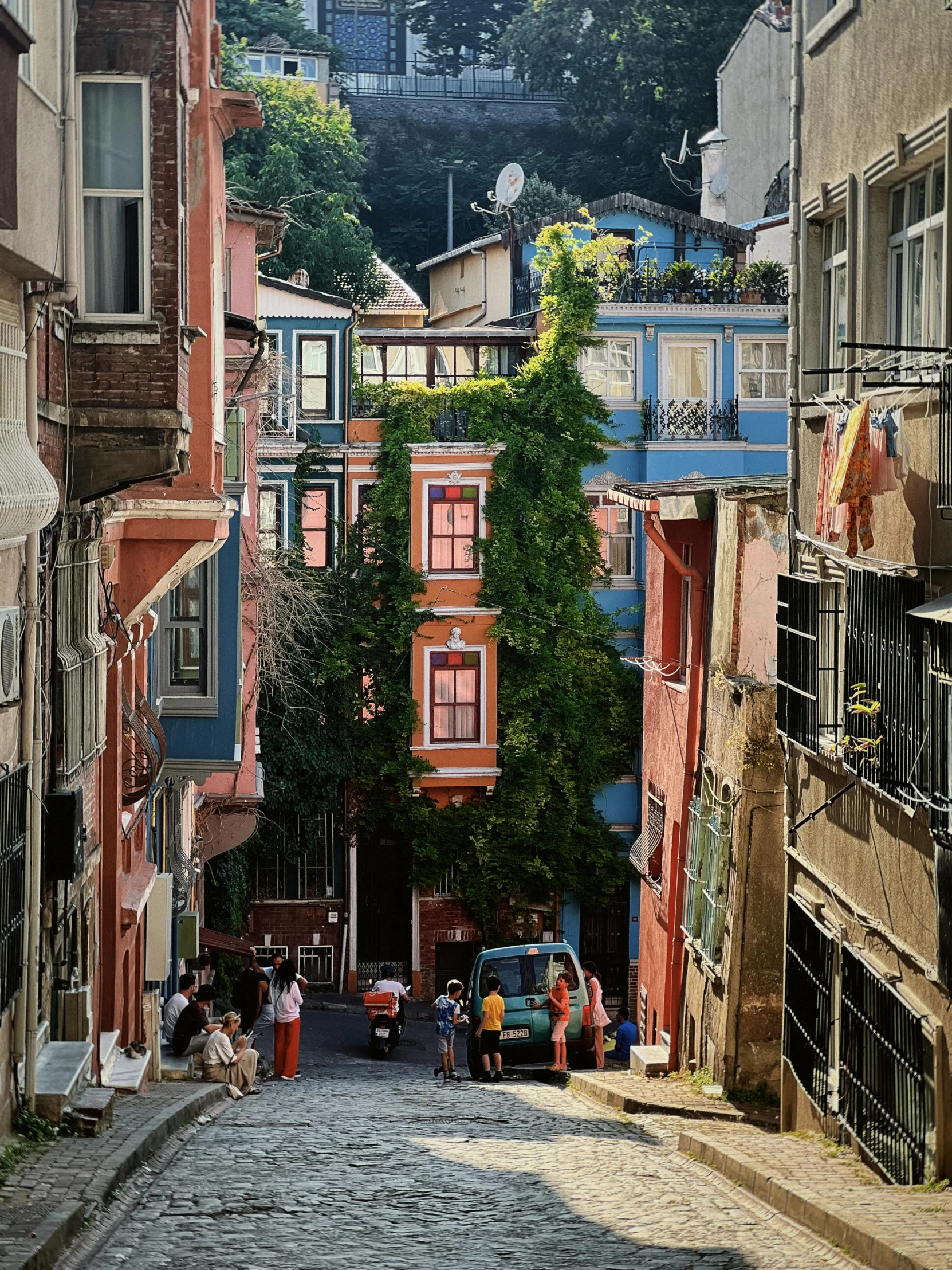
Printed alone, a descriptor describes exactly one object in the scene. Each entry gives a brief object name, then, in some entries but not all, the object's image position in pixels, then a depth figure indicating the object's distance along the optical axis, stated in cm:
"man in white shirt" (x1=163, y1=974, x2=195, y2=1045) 2112
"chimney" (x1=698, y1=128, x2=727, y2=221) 4800
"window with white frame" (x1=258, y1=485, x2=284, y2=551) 3562
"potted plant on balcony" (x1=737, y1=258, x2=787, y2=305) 3778
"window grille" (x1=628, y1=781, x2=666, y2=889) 2350
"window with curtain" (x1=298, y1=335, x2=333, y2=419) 3562
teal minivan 2436
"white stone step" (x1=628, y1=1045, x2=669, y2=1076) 2083
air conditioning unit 1006
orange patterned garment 1087
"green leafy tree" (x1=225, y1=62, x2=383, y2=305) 4447
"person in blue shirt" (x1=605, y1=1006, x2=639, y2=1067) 2534
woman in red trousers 2006
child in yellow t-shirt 2262
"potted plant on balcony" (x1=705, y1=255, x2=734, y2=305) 3766
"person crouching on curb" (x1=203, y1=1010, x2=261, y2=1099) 1862
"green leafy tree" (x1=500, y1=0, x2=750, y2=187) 5706
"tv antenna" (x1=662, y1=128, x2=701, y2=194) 5297
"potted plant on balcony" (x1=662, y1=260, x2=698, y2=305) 3738
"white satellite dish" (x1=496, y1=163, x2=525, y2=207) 4269
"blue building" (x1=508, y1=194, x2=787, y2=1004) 3672
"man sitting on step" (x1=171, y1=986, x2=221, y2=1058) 1970
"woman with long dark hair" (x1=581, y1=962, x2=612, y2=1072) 2442
